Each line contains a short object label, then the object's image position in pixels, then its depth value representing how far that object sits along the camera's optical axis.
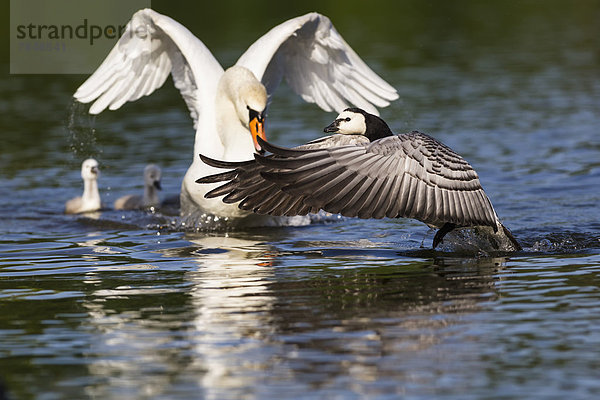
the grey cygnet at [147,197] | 14.29
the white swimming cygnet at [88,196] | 13.90
